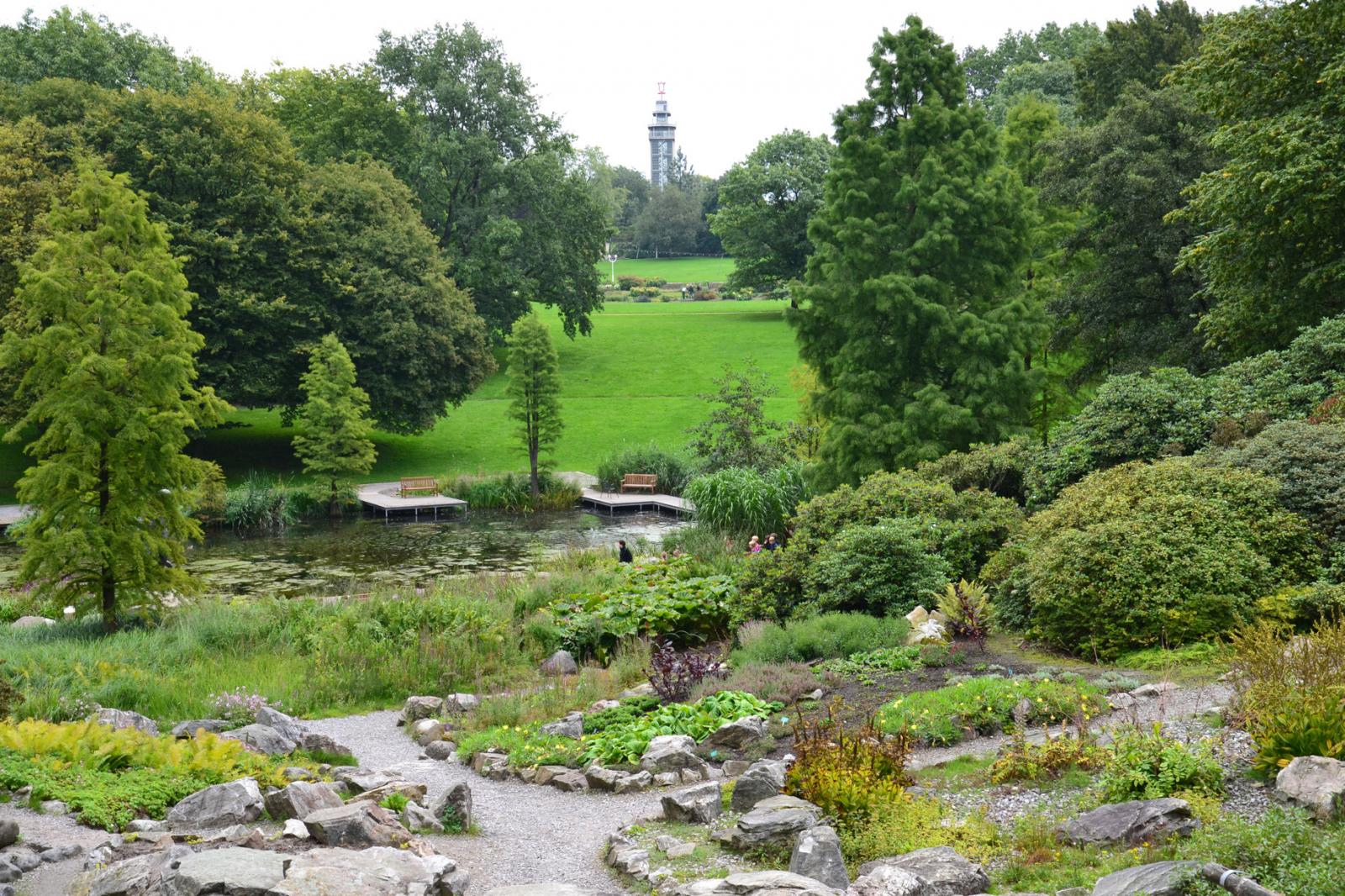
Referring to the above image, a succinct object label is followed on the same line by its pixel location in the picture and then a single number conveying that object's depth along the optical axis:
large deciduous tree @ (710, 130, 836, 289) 65.19
